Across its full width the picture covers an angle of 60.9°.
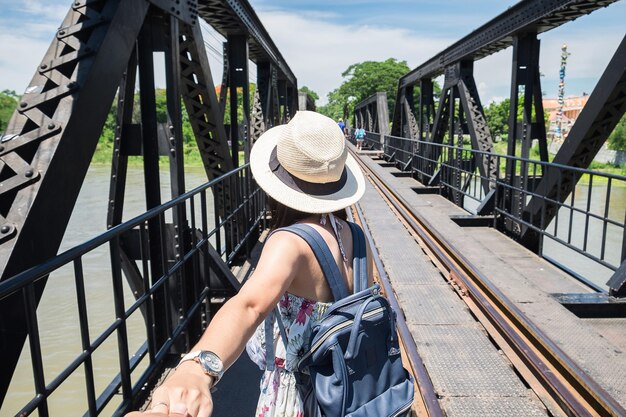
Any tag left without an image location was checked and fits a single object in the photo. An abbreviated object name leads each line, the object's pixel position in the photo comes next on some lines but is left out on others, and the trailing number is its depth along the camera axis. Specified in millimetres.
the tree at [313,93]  150625
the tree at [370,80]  84750
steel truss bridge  2393
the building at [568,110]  113125
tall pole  53156
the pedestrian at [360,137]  32000
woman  1569
